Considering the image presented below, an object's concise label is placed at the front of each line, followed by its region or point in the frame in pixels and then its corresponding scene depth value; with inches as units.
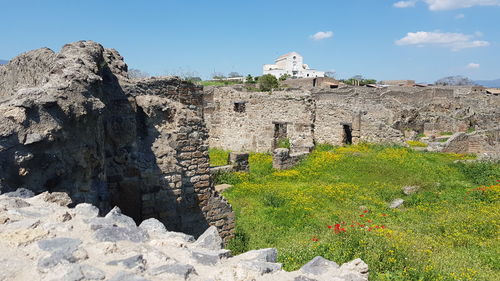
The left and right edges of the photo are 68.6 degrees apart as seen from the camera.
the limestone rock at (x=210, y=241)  129.5
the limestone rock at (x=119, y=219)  134.0
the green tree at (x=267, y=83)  2023.9
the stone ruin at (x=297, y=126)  756.6
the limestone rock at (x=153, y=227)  137.3
